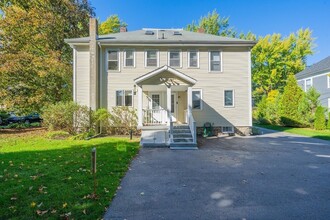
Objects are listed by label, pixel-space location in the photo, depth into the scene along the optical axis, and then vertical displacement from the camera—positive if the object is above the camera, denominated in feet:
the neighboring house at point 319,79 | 74.13 +13.59
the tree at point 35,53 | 54.08 +16.98
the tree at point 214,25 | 122.83 +52.75
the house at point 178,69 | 47.32 +9.37
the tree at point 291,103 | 66.13 +3.53
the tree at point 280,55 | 117.39 +33.12
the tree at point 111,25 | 97.53 +45.27
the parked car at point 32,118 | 73.80 -1.37
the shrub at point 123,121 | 45.73 -1.50
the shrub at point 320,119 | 57.88 -1.39
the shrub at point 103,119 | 43.21 -1.00
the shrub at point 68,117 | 40.51 -0.59
